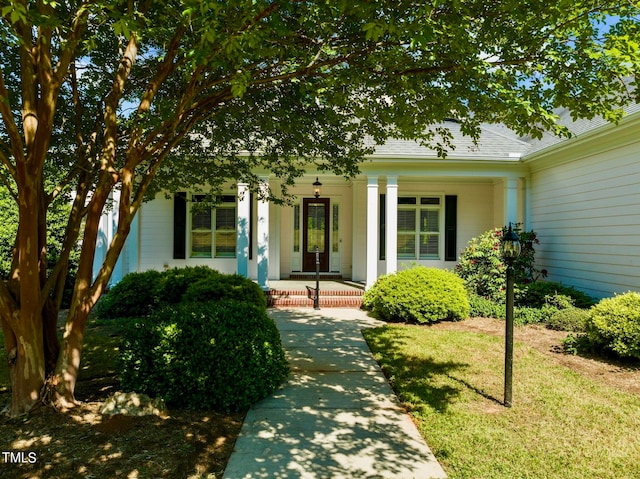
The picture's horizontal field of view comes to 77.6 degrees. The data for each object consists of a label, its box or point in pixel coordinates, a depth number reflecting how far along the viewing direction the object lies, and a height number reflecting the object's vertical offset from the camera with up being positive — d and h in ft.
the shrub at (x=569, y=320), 22.11 -4.86
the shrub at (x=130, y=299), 26.61 -4.49
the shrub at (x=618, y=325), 16.48 -3.88
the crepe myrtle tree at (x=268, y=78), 10.11 +4.74
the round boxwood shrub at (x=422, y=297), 24.86 -4.03
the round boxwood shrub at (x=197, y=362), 12.00 -3.97
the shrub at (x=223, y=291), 22.79 -3.38
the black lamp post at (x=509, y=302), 12.61 -2.16
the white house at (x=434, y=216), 24.48 +1.52
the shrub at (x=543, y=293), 25.98 -3.96
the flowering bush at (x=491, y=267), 28.45 -2.41
